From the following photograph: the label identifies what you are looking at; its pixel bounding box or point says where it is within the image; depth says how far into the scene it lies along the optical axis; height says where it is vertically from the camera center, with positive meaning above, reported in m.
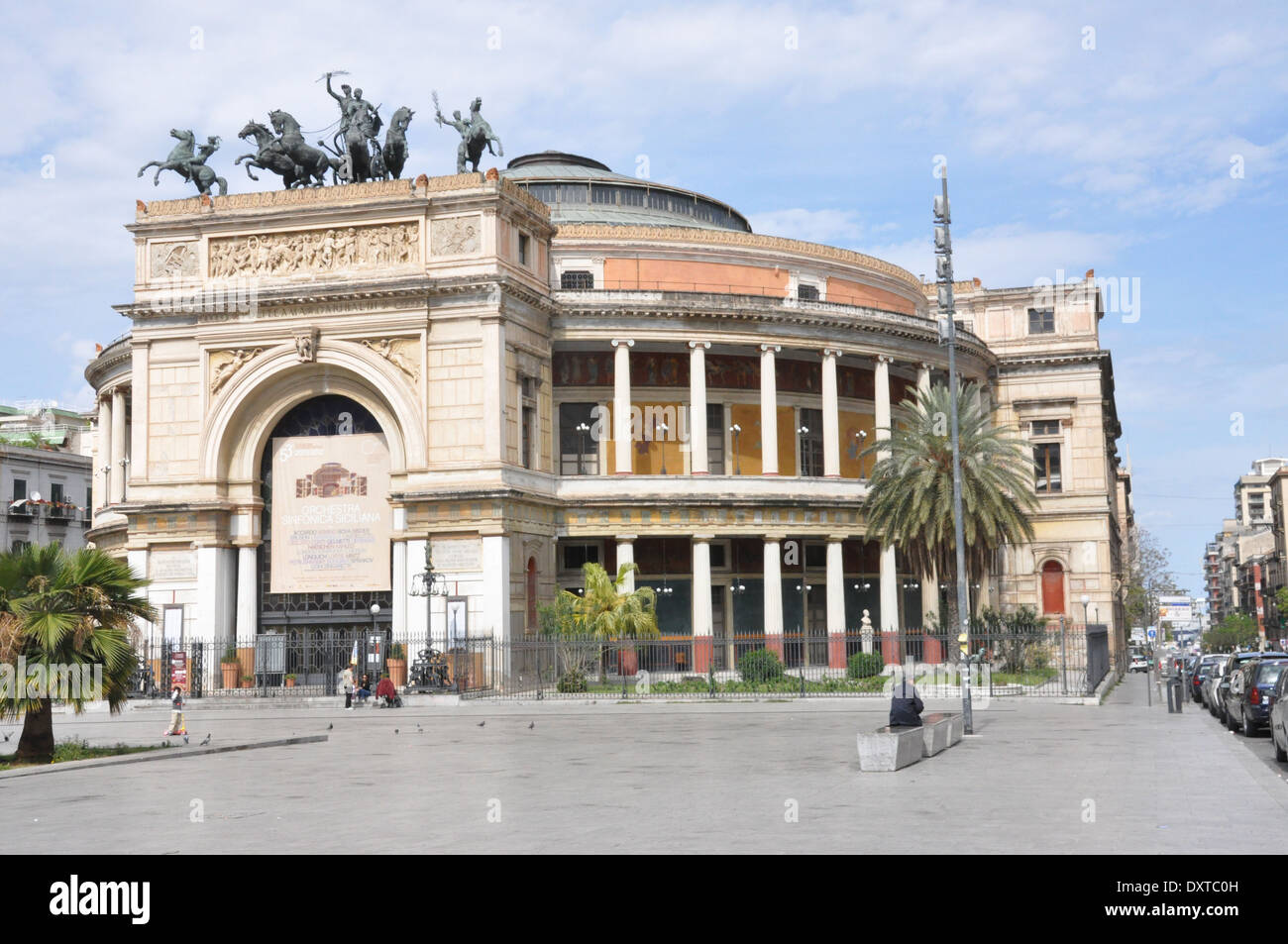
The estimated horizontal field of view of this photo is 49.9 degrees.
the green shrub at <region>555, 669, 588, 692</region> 43.38 -2.68
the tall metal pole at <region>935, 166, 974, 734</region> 29.05 +3.46
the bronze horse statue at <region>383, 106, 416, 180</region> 51.03 +16.96
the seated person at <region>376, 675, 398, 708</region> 41.44 -2.67
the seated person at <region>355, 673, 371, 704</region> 43.35 -2.84
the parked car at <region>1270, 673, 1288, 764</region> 21.89 -2.26
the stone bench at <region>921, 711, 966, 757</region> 22.58 -2.43
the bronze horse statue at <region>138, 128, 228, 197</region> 52.25 +16.55
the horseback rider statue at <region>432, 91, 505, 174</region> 50.44 +16.80
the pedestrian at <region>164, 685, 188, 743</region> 30.55 -2.47
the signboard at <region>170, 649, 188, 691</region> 41.74 -1.85
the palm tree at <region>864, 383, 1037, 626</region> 46.94 +3.48
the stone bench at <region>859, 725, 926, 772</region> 19.91 -2.28
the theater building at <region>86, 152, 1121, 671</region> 48.75 +7.12
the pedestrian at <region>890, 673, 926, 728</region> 22.00 -1.88
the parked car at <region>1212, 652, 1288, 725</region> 32.97 -2.42
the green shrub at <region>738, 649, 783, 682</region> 44.78 -2.36
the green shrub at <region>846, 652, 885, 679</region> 45.94 -2.45
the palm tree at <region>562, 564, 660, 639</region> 43.31 -0.49
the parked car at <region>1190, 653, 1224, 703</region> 44.12 -2.94
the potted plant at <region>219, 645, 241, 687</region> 48.12 -2.32
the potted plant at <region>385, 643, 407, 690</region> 46.38 -2.23
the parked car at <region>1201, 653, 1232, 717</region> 36.51 -2.81
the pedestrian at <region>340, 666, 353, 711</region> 42.50 -2.57
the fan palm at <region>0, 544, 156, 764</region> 23.28 -0.28
